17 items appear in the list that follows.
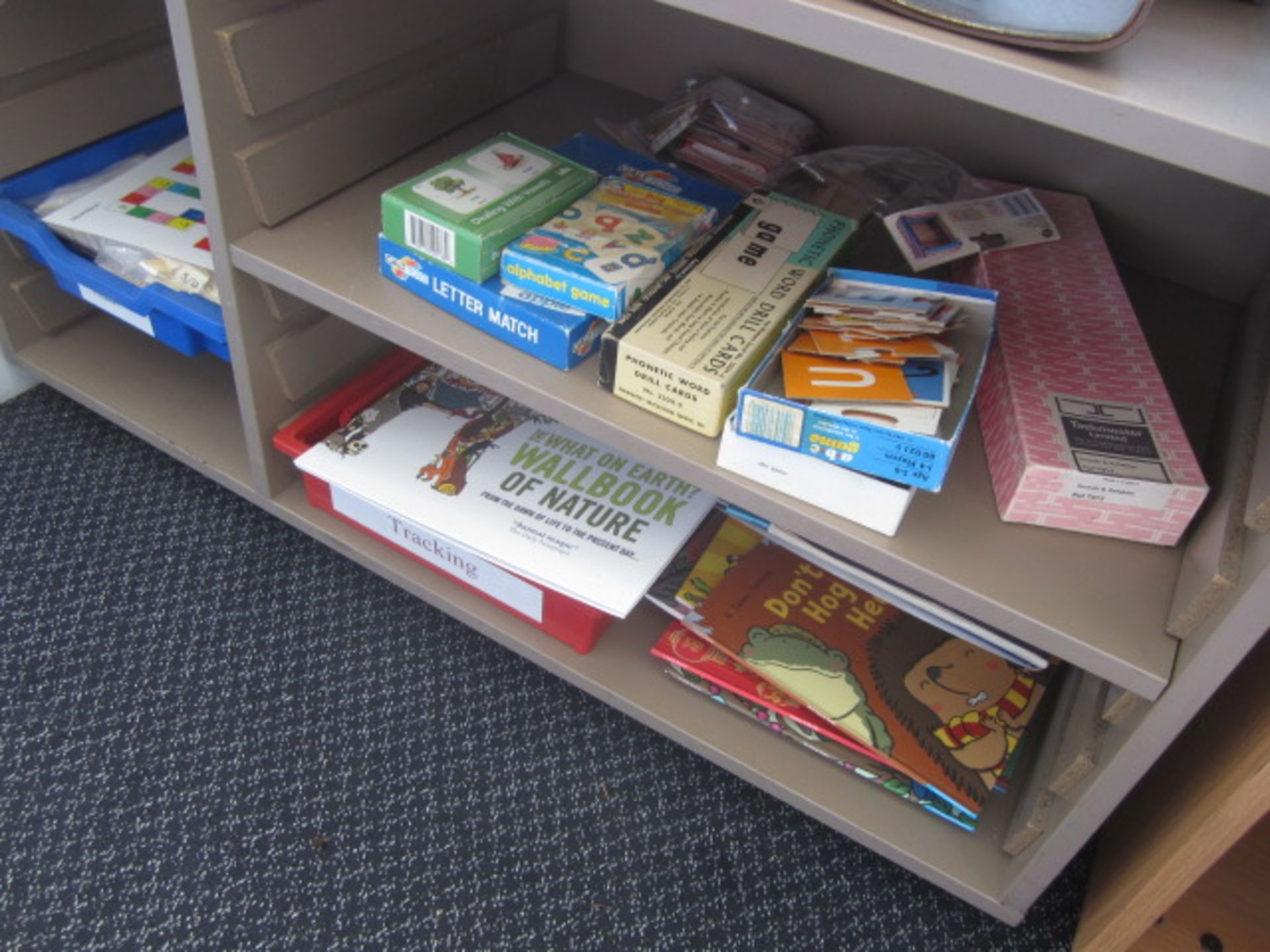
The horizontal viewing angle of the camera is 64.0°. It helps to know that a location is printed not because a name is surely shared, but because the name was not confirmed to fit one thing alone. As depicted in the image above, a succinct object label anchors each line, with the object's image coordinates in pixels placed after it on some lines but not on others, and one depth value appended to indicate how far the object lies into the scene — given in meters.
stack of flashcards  0.61
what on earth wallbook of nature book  0.76
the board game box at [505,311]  0.68
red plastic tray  0.80
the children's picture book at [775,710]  0.74
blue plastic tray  0.85
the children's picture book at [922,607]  0.68
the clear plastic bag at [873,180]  0.85
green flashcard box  0.69
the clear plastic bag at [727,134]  0.91
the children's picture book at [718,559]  0.82
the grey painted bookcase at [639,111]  0.52
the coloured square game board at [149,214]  0.86
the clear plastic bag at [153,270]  0.84
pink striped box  0.60
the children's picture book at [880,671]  0.74
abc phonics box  0.58
